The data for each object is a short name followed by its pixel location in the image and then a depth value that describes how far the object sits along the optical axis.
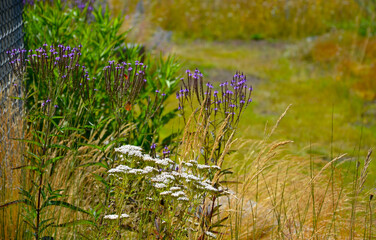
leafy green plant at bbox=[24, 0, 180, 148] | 8.48
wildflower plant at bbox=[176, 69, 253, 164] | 6.23
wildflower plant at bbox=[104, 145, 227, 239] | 4.93
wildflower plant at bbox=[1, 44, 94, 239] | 5.11
